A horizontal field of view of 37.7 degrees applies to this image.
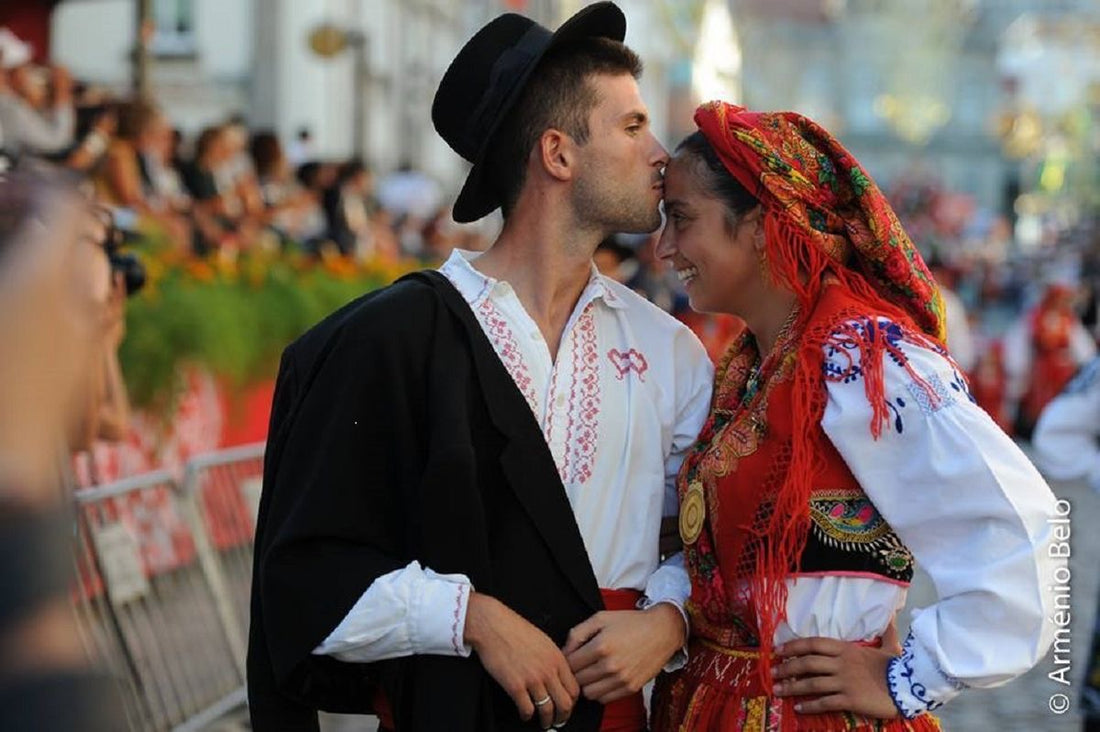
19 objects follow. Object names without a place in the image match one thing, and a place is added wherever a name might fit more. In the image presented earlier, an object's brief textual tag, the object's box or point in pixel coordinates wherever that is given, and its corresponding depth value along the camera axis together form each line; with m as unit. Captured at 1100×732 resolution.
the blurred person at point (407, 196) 16.92
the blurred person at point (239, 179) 11.12
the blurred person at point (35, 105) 9.52
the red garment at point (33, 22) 14.38
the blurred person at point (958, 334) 14.03
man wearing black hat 2.68
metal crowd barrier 4.99
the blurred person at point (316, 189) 12.76
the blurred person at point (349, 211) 12.77
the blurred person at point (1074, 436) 5.66
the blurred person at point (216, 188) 10.16
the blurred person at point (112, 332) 4.93
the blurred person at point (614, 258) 7.12
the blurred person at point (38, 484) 1.45
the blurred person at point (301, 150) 14.63
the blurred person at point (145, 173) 8.77
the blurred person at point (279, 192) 11.89
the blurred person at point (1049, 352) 16.45
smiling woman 2.61
